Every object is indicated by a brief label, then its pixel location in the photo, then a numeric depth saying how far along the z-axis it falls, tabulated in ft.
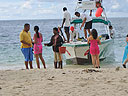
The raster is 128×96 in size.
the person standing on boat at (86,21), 63.08
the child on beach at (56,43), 48.18
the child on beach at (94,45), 46.27
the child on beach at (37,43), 47.03
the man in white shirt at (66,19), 61.21
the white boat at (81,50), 63.66
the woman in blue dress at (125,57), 53.07
